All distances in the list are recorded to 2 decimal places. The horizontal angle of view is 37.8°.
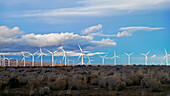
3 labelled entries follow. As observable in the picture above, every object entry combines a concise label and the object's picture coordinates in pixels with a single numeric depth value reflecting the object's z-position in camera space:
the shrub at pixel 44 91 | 19.94
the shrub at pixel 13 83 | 26.12
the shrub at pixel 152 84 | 20.76
